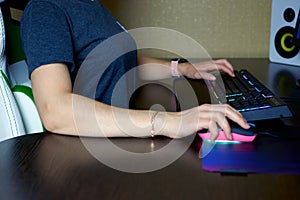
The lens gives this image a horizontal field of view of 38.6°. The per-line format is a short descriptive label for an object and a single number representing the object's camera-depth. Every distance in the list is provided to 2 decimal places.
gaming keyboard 0.85
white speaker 1.46
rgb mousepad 0.70
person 0.80
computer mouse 0.78
